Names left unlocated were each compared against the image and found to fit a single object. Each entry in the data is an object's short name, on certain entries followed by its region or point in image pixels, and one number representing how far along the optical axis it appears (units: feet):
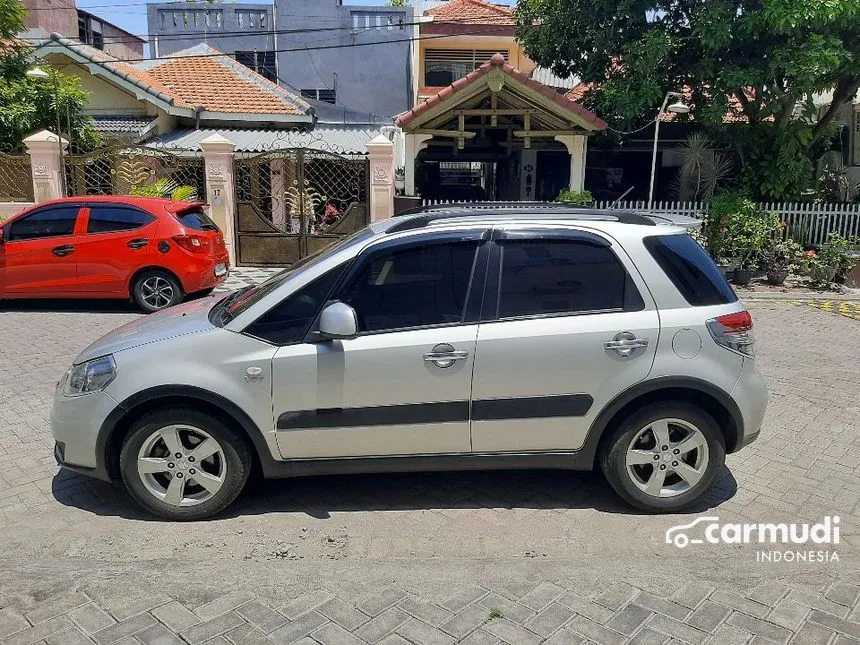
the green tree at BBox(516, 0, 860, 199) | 38.91
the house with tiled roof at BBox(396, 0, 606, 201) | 44.16
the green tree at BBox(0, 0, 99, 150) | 46.91
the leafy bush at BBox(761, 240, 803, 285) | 40.29
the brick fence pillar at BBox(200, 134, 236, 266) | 42.83
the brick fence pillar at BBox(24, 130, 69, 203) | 42.98
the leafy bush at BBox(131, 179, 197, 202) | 42.19
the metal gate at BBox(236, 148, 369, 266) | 44.37
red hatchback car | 30.86
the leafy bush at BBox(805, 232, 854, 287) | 39.37
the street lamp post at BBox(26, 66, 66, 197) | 46.73
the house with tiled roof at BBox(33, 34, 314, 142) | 53.42
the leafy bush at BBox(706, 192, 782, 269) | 40.50
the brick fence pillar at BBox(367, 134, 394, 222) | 43.11
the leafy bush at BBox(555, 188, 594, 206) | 43.57
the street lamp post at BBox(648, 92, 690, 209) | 45.37
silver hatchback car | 11.87
